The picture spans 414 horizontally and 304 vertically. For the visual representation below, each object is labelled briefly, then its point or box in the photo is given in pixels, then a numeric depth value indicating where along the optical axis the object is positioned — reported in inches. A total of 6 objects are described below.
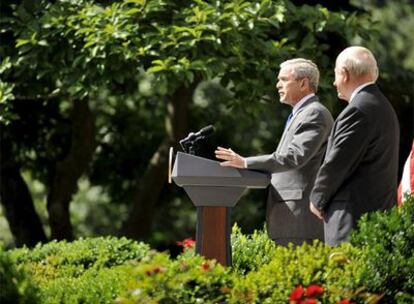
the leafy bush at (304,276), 477.4
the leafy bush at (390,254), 482.0
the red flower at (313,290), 457.7
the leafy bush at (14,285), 454.3
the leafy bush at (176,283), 469.1
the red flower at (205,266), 488.2
